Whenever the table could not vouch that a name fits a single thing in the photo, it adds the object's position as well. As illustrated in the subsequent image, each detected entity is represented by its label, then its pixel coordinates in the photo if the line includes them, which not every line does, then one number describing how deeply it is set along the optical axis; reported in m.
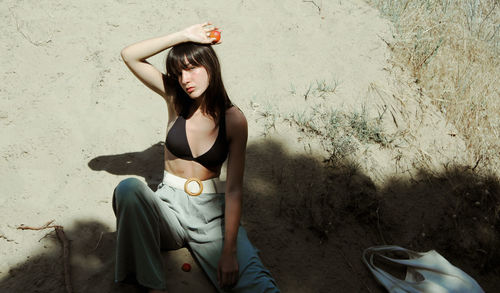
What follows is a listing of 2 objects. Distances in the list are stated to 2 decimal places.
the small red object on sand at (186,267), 2.52
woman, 2.12
